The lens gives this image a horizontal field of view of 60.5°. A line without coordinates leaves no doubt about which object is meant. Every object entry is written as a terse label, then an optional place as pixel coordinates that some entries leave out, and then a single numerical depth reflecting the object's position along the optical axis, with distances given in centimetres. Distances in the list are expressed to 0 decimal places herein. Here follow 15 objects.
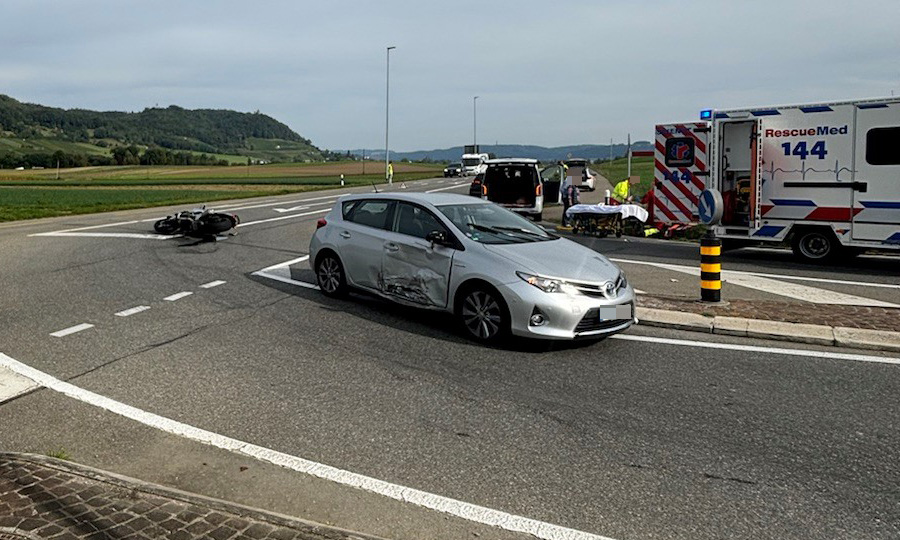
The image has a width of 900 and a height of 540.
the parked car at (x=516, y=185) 2212
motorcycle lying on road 1655
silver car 747
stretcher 1844
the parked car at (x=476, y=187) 2865
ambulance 1295
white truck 6961
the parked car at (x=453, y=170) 7031
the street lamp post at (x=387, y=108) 6284
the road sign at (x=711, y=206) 1045
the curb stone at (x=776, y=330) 789
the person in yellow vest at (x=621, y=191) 2181
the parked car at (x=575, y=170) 2358
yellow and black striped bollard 950
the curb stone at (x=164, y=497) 374
